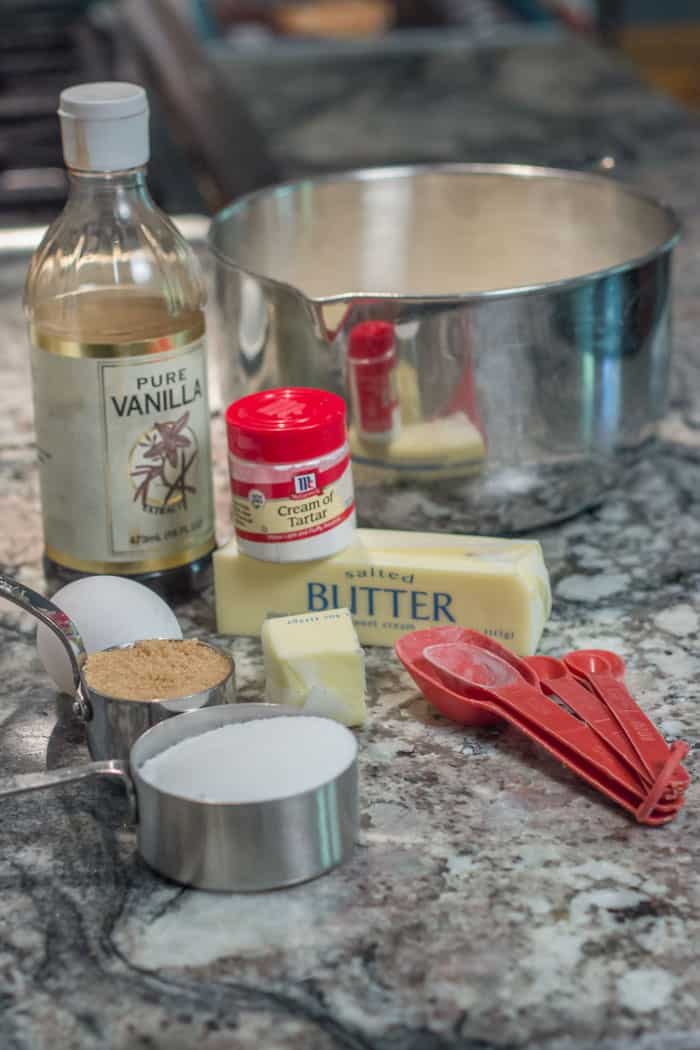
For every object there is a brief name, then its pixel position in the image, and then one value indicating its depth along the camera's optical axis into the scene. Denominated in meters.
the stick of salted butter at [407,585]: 1.04
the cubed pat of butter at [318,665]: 0.99
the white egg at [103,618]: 1.01
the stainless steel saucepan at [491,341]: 1.06
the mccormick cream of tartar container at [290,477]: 1.02
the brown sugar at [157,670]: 0.97
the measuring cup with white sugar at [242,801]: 0.90
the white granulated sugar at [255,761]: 0.91
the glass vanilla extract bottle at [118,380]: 1.04
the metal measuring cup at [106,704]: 0.96
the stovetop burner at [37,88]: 1.75
